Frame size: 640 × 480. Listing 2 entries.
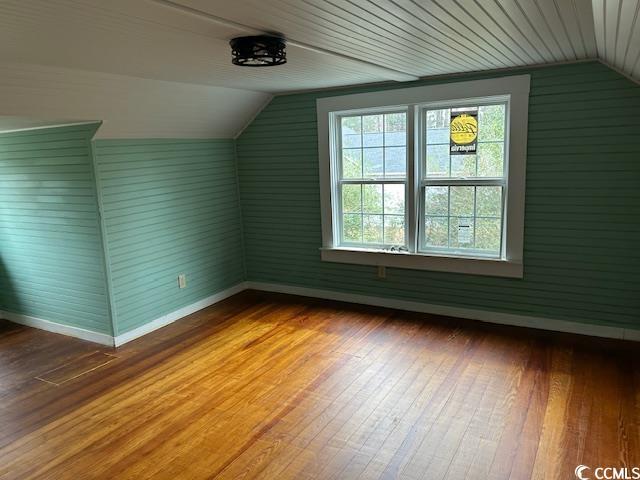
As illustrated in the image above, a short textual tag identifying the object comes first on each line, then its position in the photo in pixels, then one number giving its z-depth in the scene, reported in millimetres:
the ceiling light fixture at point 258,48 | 2311
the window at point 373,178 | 4371
